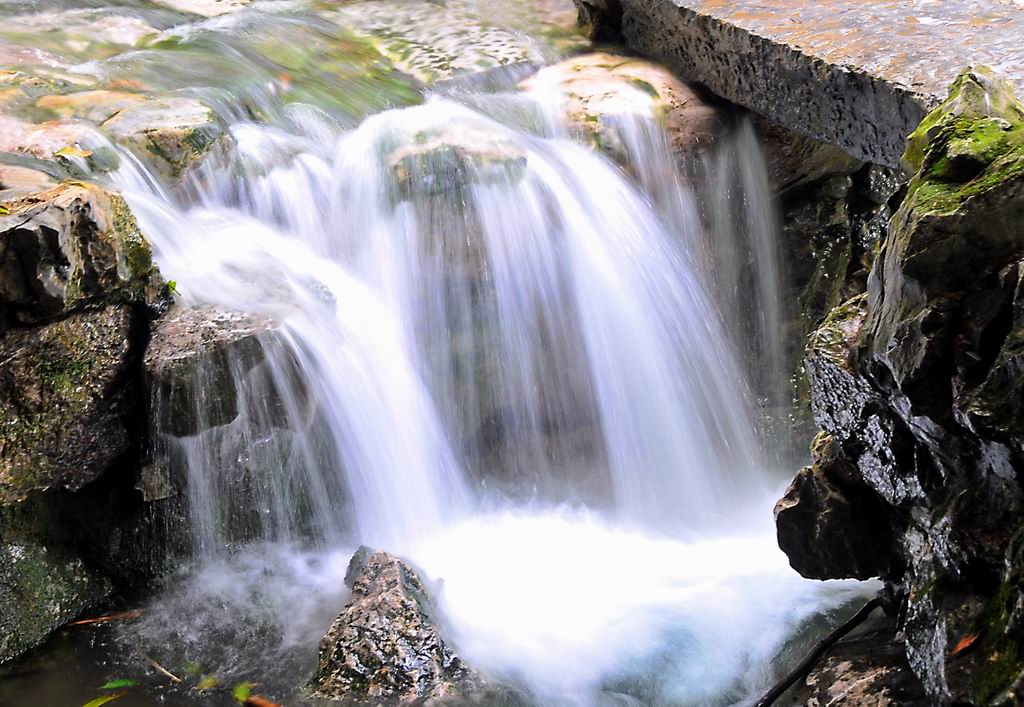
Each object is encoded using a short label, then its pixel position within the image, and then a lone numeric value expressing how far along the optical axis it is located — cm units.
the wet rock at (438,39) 759
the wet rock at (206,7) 818
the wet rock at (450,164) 594
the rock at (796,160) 624
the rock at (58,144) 514
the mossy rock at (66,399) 400
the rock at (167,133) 553
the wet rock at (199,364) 418
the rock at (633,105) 639
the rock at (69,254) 385
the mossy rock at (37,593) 417
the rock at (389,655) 359
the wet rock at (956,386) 232
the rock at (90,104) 571
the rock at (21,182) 425
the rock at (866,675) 279
